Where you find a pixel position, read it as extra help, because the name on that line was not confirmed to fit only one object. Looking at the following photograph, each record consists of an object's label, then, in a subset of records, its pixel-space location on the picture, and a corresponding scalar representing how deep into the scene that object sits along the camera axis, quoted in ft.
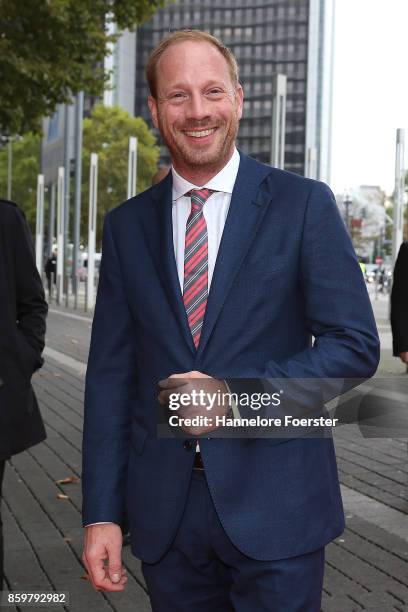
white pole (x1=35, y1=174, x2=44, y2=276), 128.59
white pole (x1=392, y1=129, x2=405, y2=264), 60.03
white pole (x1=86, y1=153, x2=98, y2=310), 95.91
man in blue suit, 7.20
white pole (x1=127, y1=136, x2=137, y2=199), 83.56
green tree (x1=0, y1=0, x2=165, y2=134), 51.24
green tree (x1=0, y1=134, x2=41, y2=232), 226.58
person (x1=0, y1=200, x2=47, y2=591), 12.25
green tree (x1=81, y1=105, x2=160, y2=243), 217.15
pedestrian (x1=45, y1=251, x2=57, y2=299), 146.96
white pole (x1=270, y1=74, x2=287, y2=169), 43.09
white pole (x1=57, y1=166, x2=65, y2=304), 116.78
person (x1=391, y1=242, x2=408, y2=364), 21.76
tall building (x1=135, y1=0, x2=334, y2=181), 452.76
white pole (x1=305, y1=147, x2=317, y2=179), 82.74
